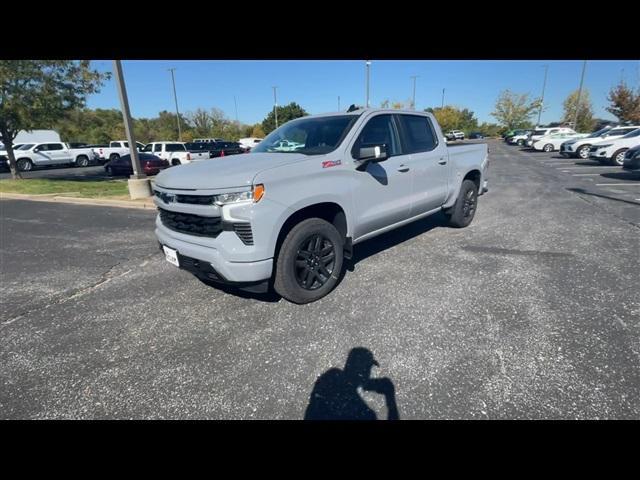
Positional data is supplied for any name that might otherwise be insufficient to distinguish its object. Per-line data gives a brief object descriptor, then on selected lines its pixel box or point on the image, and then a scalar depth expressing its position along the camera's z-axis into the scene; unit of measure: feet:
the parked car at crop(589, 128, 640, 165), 45.73
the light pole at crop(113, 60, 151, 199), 28.27
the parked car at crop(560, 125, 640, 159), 59.06
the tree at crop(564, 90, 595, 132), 141.38
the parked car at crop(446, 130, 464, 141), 183.13
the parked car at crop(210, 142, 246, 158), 65.87
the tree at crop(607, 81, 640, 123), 101.19
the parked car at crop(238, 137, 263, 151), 122.27
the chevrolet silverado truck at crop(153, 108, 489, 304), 8.83
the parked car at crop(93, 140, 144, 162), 87.87
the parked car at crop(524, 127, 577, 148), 89.09
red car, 58.03
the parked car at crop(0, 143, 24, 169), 72.18
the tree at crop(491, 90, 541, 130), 200.03
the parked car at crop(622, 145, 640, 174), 33.27
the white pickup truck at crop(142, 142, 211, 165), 65.31
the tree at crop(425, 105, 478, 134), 219.20
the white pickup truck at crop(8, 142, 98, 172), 74.95
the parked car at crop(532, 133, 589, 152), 82.88
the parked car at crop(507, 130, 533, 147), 113.39
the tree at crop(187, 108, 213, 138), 207.55
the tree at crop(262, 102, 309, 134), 189.88
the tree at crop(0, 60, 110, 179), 37.04
